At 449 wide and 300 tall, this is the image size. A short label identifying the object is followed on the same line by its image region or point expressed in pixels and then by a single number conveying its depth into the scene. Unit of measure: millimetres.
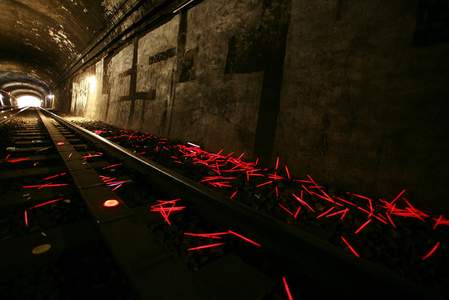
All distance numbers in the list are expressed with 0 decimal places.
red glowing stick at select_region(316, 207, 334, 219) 1948
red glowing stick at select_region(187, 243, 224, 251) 1380
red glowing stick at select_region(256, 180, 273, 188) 2631
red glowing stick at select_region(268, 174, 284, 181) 2898
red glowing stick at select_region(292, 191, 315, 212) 2091
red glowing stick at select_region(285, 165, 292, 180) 2998
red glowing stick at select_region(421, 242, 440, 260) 1484
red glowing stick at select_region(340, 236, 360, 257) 1489
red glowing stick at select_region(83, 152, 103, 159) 3619
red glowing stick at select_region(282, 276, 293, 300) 1065
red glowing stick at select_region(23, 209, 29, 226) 1606
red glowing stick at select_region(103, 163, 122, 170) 2991
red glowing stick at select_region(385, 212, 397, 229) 1858
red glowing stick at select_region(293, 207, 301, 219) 1937
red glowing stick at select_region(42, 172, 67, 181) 2519
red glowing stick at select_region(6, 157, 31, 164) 3094
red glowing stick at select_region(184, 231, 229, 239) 1514
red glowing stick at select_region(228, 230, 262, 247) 1325
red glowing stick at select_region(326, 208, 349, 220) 1965
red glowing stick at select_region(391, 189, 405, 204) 2225
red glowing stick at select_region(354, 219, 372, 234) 1748
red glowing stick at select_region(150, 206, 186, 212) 1845
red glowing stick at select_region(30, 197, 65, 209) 1850
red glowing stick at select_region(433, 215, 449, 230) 1908
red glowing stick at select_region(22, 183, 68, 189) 2227
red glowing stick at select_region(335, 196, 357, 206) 2222
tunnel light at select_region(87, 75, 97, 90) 11770
